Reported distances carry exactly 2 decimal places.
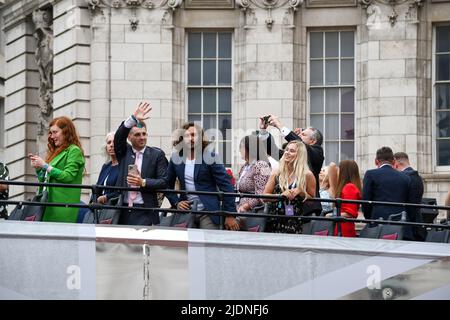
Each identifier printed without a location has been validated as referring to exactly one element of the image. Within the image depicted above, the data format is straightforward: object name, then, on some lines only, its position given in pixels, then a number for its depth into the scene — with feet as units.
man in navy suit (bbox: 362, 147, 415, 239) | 72.59
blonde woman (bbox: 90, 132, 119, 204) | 69.10
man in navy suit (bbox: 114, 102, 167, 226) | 67.82
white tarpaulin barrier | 65.00
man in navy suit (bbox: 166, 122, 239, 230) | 68.33
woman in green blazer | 67.41
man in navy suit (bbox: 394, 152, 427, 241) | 71.41
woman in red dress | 73.94
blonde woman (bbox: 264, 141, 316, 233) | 68.18
